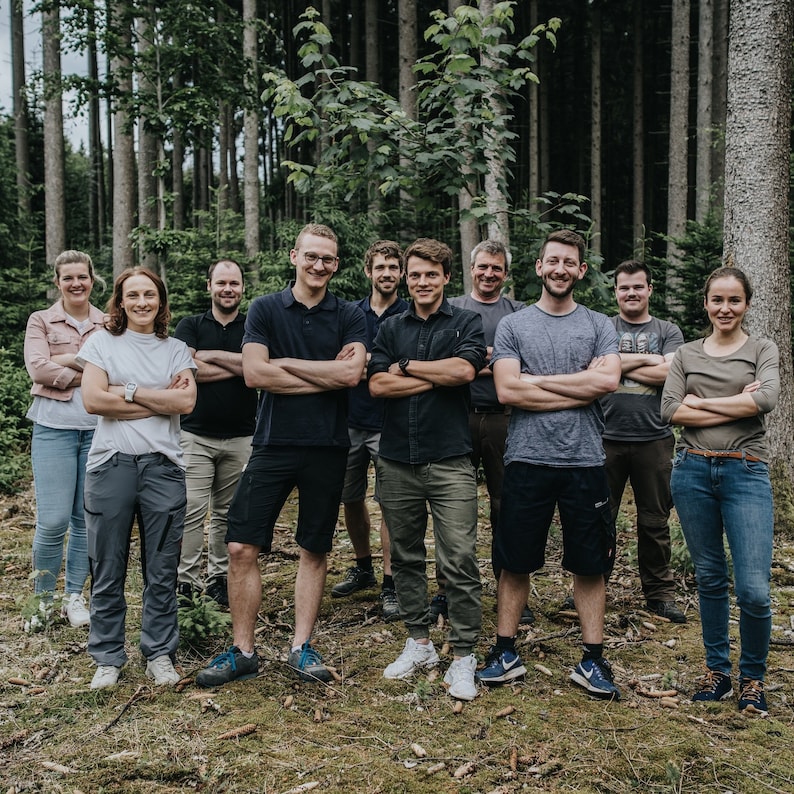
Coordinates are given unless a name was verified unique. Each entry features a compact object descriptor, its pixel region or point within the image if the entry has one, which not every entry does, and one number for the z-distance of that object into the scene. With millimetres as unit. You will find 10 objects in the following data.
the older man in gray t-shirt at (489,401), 4859
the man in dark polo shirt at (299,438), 4012
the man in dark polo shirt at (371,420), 5125
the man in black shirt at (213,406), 4996
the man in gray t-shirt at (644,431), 4953
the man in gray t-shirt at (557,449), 3895
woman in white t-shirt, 3941
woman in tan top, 3660
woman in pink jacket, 4645
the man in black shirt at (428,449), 4016
